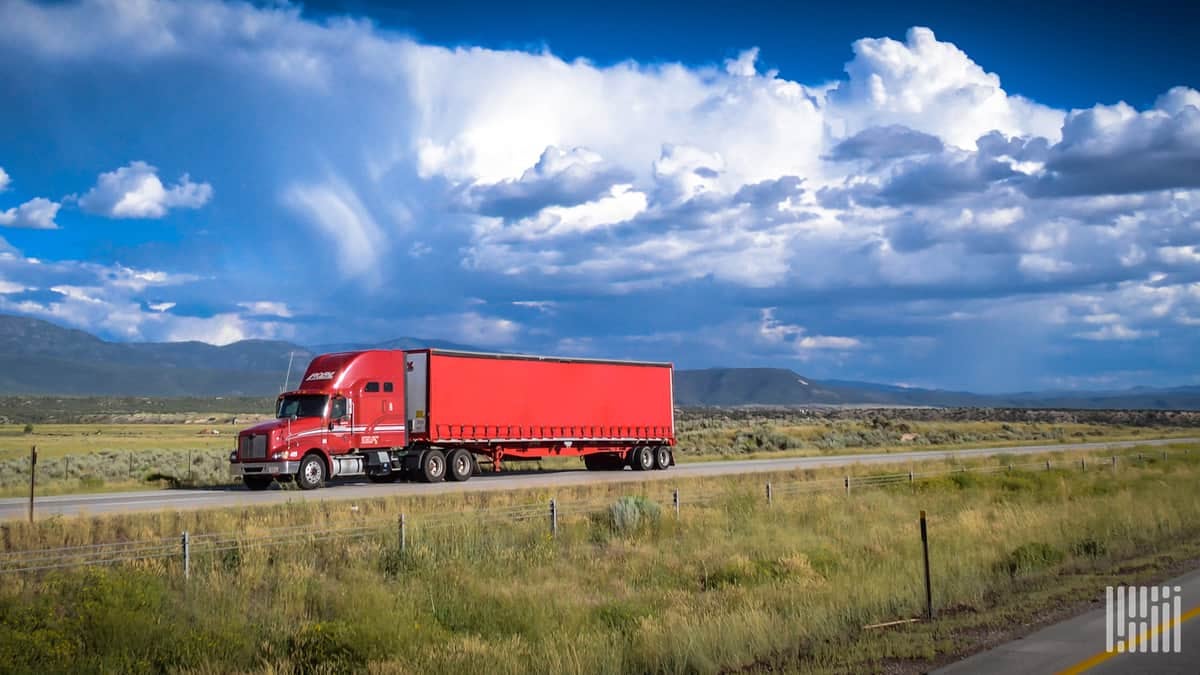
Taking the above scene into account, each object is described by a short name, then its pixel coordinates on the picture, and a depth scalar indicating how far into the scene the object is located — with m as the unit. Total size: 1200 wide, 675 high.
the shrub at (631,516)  21.50
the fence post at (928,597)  12.76
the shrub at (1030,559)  16.62
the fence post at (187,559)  15.04
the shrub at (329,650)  11.79
